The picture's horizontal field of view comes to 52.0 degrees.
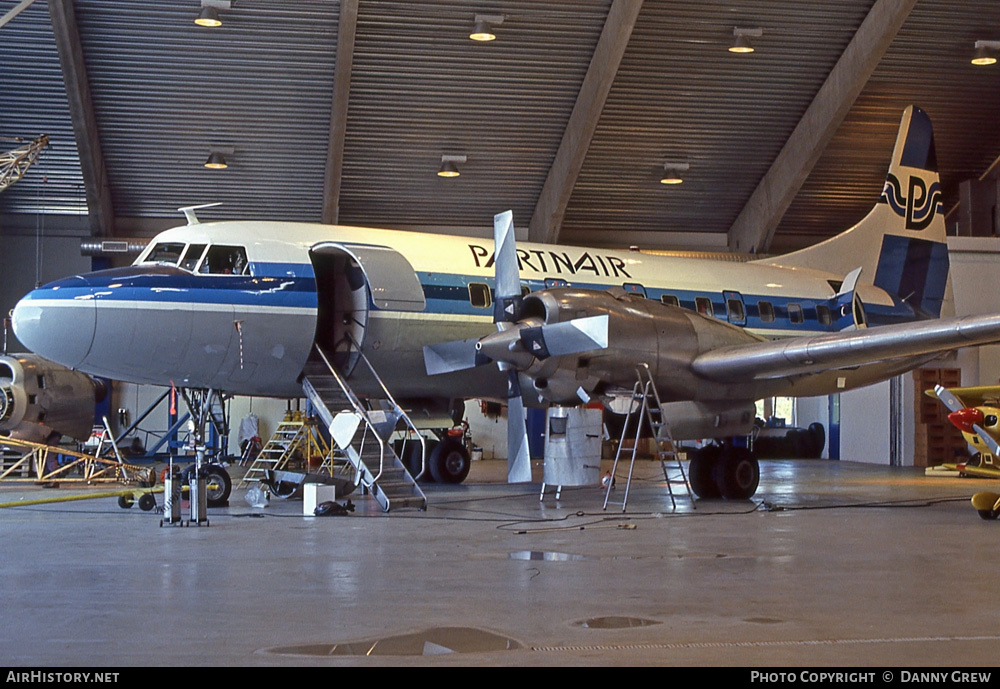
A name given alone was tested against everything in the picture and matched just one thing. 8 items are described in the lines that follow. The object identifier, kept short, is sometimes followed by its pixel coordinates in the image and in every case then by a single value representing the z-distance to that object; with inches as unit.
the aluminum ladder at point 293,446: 589.3
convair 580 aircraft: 490.6
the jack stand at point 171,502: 414.3
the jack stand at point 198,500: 415.2
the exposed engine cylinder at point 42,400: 754.8
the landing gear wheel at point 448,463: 705.6
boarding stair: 491.5
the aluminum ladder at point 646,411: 491.8
